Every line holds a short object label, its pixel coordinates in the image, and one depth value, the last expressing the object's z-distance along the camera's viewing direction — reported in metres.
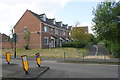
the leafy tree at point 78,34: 19.53
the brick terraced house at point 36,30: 20.21
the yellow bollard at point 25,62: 4.70
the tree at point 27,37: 19.56
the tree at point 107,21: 8.38
